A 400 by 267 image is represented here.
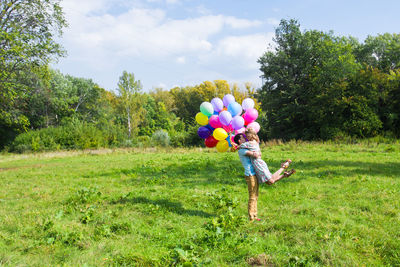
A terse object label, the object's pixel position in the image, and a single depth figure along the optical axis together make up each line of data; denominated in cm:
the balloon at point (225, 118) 916
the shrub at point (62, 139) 3306
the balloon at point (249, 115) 991
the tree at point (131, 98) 4109
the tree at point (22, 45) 1487
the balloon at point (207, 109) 985
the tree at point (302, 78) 2892
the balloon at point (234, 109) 966
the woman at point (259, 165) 552
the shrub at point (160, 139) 3372
